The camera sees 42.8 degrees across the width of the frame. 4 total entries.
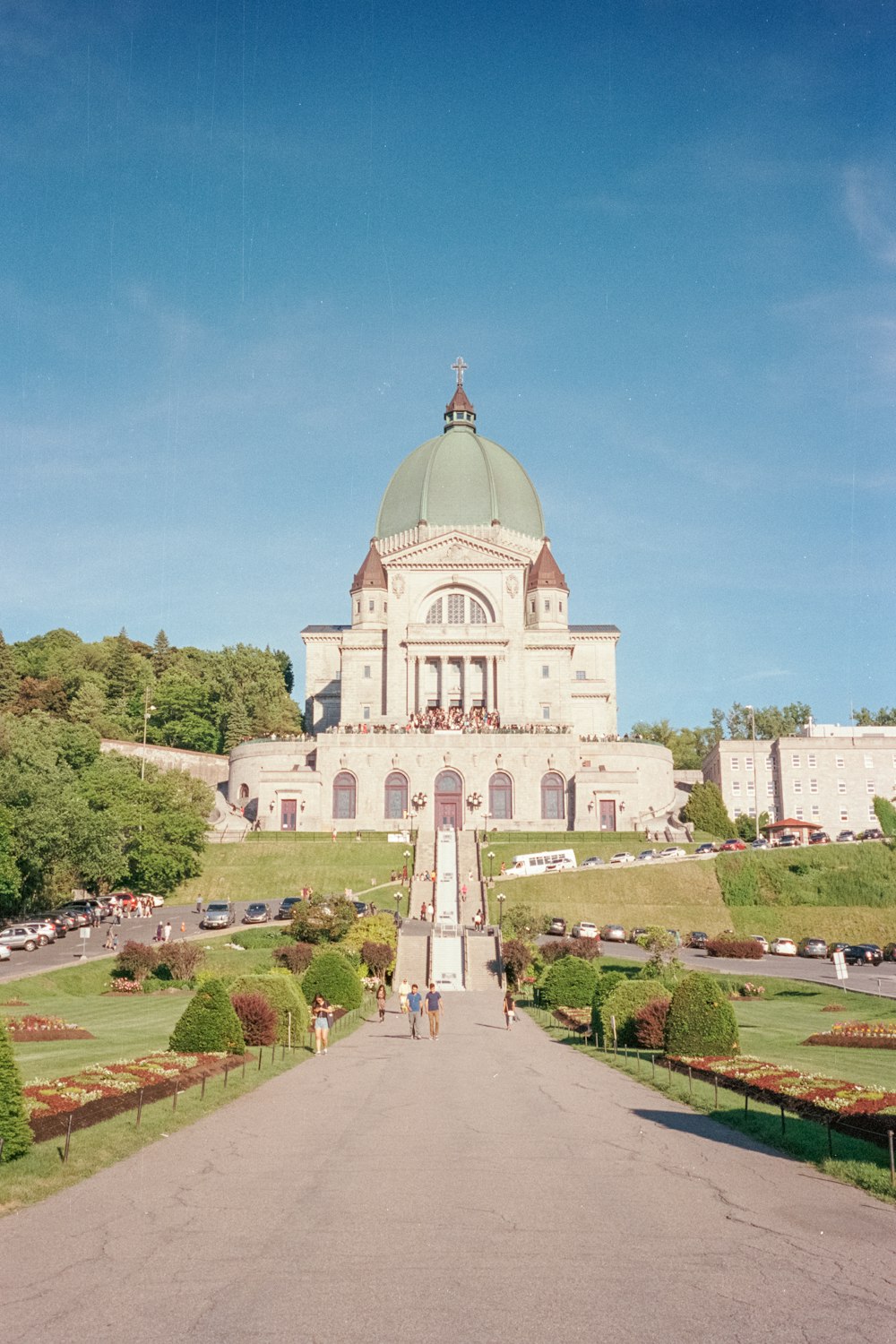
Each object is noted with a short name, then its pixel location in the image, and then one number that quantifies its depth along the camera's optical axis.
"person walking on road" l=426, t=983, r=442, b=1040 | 31.58
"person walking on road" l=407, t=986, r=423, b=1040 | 31.02
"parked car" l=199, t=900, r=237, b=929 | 55.53
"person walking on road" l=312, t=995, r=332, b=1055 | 27.92
